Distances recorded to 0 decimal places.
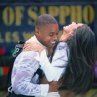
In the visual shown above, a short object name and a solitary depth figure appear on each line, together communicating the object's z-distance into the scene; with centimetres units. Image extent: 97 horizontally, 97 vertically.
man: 444
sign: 984
